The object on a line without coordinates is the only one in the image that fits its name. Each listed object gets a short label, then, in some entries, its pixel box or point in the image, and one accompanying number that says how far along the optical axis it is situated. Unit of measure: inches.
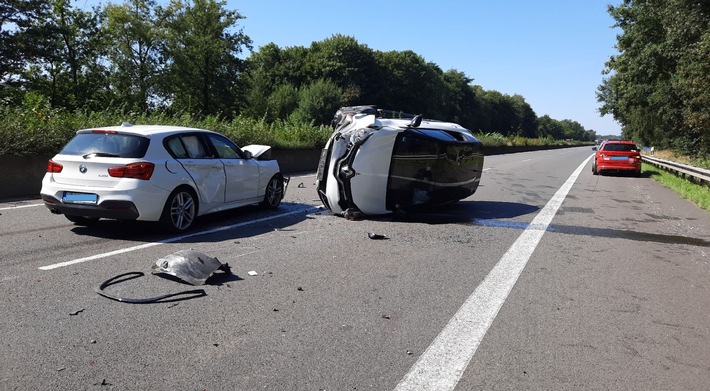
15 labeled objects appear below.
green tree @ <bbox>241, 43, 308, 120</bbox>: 2751.0
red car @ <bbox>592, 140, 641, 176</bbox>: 937.5
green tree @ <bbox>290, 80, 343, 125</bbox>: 2571.4
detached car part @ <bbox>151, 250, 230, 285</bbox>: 210.2
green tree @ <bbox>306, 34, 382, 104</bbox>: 2960.1
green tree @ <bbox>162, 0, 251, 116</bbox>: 1946.4
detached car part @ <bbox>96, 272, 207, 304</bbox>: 182.5
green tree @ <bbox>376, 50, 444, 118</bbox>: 3307.1
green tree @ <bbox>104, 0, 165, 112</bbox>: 2012.8
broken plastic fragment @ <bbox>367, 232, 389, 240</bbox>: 307.7
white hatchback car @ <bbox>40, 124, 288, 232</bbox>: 277.9
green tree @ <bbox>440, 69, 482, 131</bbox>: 4776.1
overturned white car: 351.3
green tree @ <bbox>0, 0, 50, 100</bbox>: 1443.2
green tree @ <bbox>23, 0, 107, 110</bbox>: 1535.4
